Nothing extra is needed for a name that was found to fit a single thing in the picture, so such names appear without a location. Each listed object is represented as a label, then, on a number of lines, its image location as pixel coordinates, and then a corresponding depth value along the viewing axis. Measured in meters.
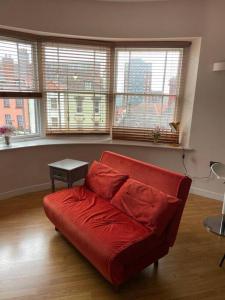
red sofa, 1.60
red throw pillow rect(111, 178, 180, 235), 1.72
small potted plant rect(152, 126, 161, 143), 3.45
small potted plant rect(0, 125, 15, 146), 2.98
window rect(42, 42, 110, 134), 3.29
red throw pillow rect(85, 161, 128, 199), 2.22
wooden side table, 2.51
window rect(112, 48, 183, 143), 3.35
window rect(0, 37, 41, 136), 3.00
